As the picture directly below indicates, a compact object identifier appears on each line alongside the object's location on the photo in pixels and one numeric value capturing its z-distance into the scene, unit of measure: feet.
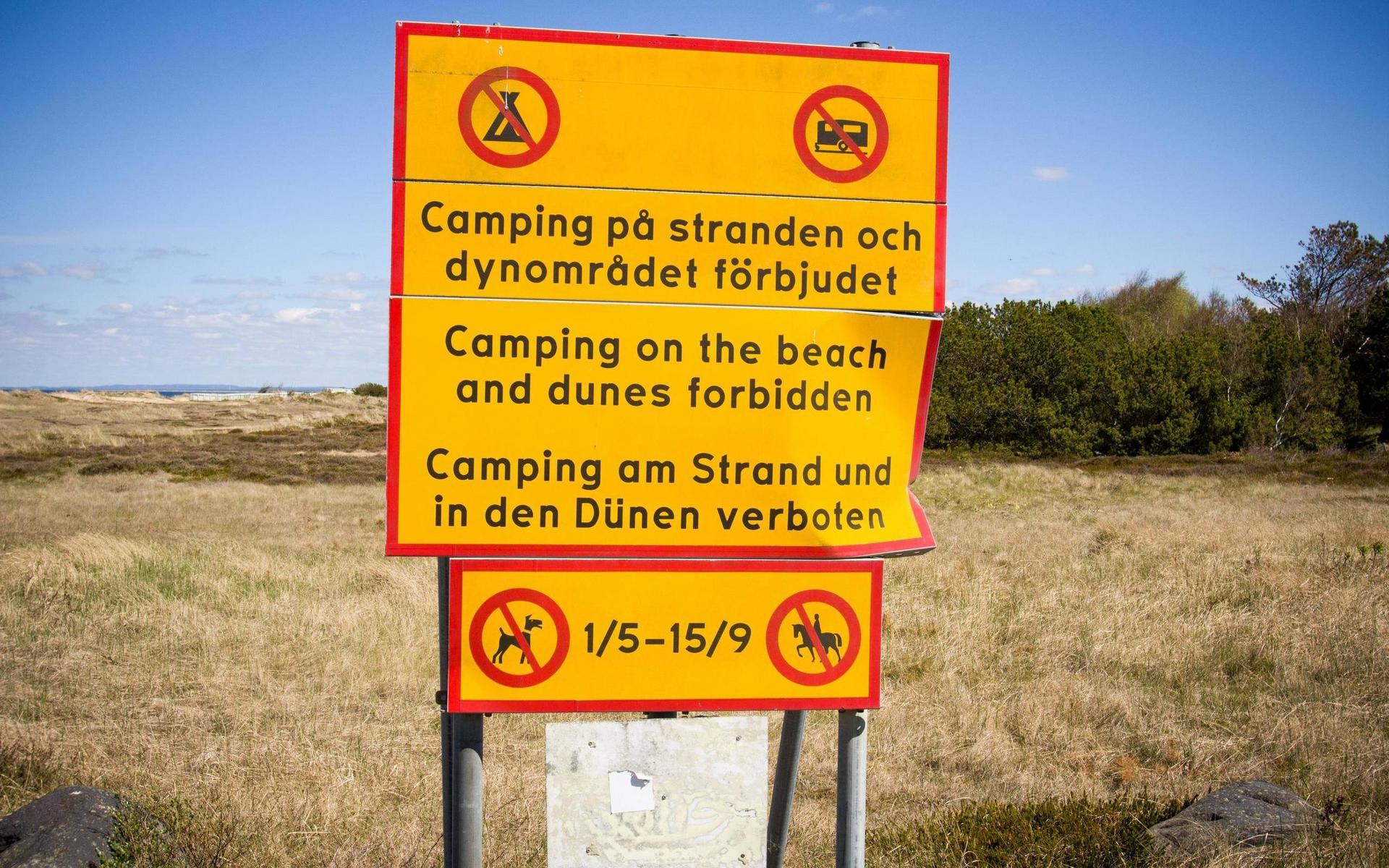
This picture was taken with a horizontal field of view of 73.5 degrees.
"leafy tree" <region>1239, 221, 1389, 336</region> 193.88
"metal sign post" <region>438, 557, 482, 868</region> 7.86
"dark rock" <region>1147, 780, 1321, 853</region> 11.71
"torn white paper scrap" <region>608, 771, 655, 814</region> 7.98
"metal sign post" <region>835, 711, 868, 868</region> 8.21
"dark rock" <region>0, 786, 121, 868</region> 10.18
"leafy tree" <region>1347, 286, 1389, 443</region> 155.22
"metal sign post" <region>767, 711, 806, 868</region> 9.33
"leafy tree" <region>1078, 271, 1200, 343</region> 207.82
